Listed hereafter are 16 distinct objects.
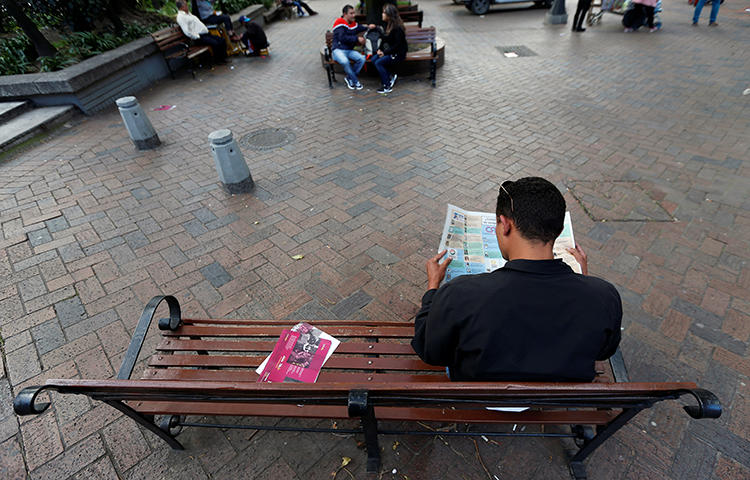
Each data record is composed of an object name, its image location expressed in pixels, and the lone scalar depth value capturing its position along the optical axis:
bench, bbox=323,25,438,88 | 7.41
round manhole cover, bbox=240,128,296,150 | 5.50
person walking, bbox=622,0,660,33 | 9.77
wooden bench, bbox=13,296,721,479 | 1.39
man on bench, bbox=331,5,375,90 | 7.38
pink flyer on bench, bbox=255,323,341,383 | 2.08
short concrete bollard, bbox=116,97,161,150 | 5.24
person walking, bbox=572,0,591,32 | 10.20
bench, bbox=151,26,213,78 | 8.37
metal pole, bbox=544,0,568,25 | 11.20
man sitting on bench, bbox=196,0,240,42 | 9.45
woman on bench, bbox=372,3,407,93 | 6.93
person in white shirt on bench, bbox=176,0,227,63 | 8.52
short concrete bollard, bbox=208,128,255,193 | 4.12
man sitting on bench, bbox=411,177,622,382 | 1.36
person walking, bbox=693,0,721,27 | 9.88
